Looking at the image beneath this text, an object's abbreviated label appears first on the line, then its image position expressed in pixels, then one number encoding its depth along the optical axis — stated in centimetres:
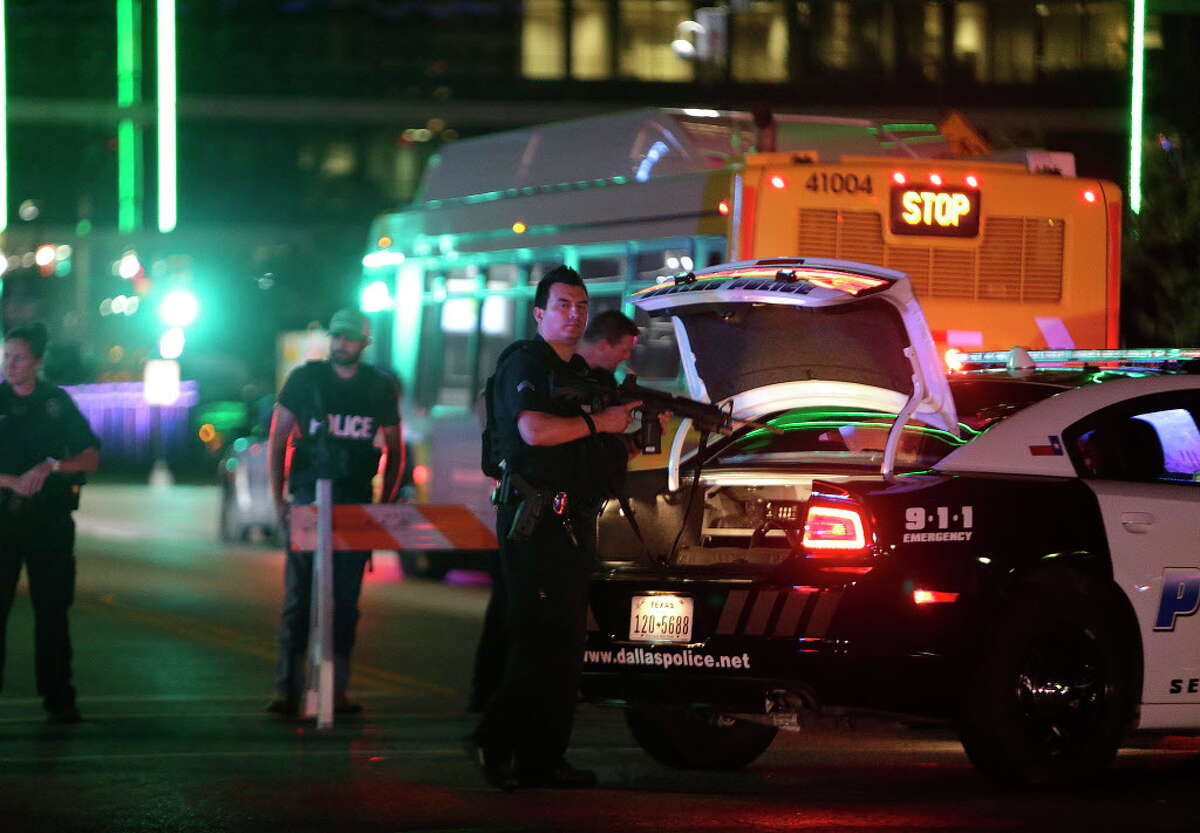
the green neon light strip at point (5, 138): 4718
